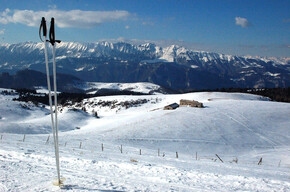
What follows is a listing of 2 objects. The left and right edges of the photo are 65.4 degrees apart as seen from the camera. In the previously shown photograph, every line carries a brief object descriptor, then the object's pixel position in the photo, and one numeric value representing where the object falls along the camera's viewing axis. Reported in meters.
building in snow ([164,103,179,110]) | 85.28
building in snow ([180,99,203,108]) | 81.38
